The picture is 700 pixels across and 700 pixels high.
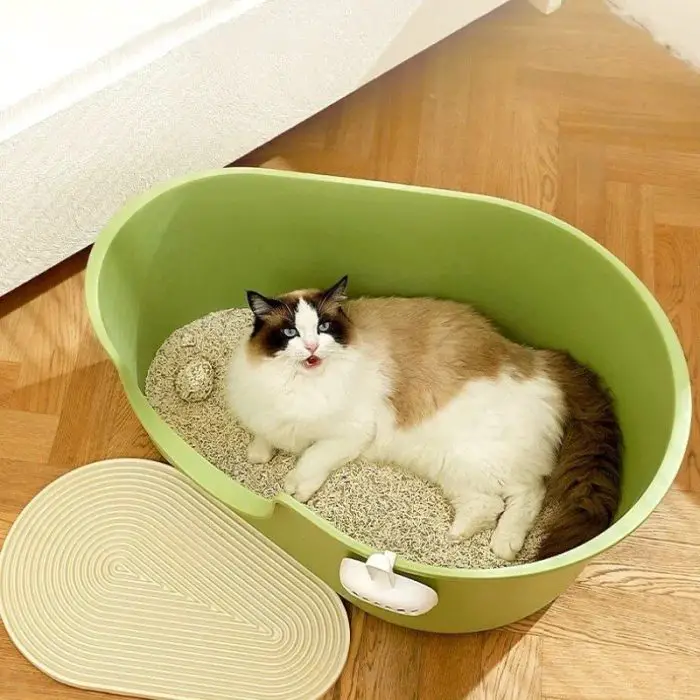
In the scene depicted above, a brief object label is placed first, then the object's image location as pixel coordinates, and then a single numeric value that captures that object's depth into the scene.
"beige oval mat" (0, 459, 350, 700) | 1.35
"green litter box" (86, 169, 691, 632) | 1.20
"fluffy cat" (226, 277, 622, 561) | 1.34
